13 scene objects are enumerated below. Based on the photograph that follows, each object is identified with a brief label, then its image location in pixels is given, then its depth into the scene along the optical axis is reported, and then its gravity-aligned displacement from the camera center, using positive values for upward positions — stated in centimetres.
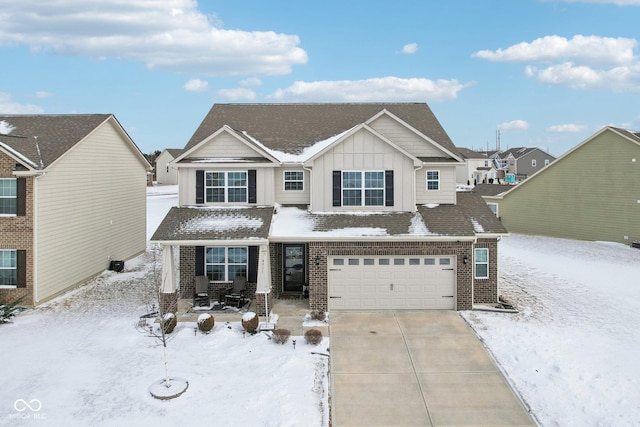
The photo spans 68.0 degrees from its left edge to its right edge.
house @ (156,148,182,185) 7469 +740
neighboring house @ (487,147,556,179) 8700 +1004
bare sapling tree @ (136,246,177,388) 1408 -337
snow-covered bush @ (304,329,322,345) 1352 -346
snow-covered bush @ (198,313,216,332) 1434 -324
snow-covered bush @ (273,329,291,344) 1355 -343
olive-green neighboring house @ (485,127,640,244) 2866 +136
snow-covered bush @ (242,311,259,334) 1423 -321
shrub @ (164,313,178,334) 1404 -316
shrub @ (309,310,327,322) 1546 -327
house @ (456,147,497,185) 7275 +705
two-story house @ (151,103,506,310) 1661 -18
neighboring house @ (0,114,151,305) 1712 +68
